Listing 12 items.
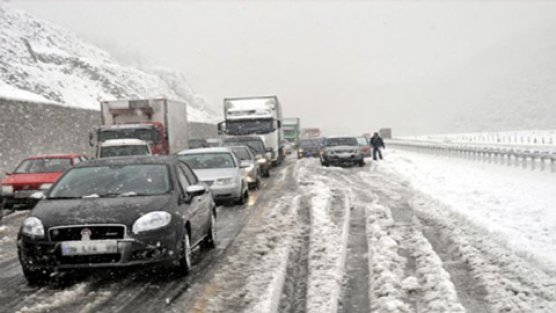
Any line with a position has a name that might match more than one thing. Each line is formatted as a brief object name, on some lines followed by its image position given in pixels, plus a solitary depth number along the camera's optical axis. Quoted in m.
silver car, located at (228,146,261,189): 18.86
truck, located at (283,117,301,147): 59.50
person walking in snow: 34.00
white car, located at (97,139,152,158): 19.55
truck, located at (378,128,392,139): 93.20
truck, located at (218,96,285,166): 32.31
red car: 15.24
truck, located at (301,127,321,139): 69.60
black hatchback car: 6.49
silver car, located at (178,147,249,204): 14.69
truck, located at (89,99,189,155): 21.64
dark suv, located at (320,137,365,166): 29.92
